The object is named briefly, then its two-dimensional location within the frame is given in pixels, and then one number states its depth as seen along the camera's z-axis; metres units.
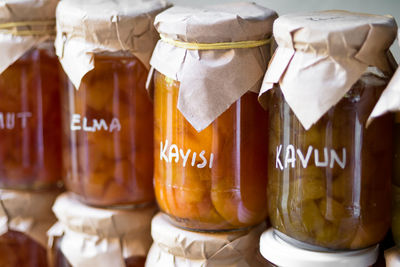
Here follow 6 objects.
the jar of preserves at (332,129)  0.78
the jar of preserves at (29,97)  1.17
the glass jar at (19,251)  1.27
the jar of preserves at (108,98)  1.04
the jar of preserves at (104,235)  1.13
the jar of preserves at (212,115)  0.90
